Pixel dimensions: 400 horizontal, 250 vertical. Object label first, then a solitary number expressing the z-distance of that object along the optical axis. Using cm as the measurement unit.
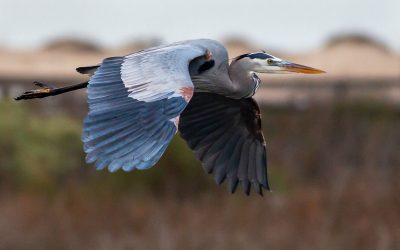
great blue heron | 1241
